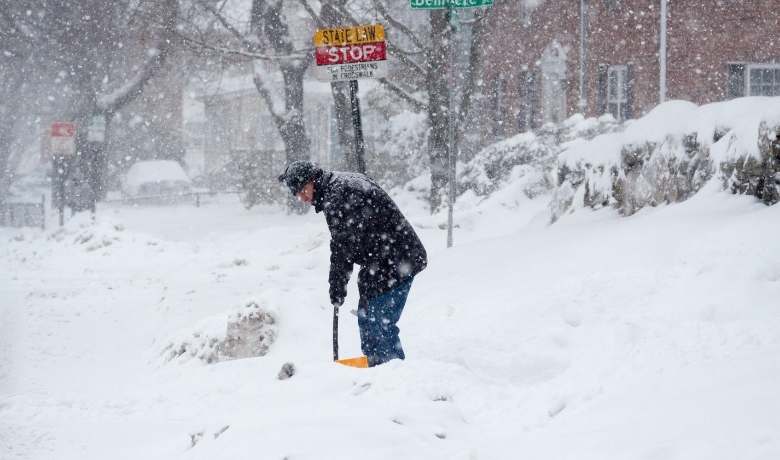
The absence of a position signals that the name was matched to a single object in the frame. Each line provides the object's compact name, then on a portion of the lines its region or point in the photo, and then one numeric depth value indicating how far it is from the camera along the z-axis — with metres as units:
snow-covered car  81.73
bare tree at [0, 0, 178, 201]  59.58
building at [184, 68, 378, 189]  80.51
